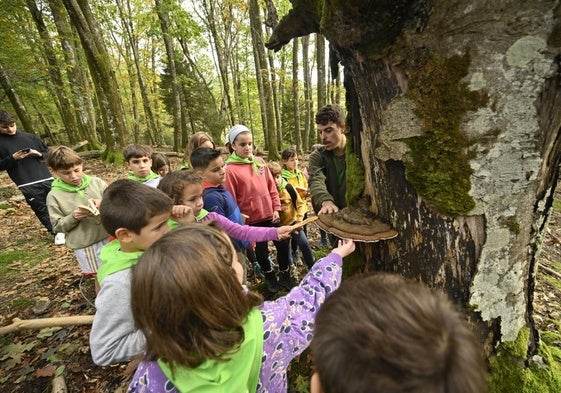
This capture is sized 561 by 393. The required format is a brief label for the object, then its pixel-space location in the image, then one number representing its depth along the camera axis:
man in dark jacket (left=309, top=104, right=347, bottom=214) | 3.24
